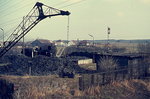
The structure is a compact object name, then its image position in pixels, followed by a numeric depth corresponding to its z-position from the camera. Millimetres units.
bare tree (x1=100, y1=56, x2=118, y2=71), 30027
